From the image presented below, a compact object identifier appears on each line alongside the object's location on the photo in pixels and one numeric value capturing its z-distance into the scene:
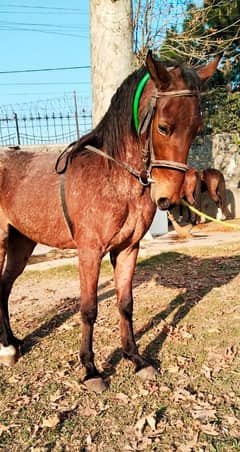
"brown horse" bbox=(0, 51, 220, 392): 2.27
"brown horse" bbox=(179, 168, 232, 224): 11.29
